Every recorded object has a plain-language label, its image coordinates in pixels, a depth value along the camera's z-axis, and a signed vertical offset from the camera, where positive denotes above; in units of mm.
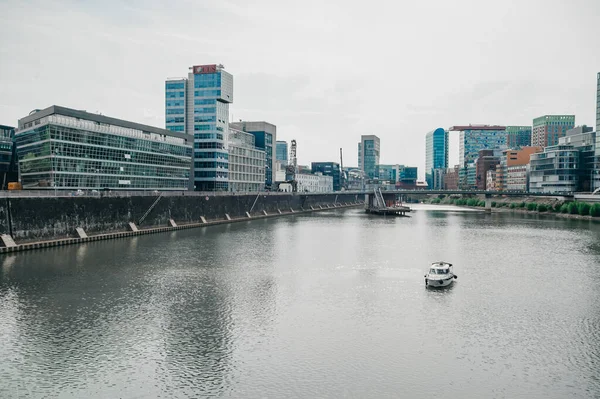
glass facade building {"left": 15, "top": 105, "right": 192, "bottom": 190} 106188 +7129
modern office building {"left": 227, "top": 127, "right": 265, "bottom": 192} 190750 +6640
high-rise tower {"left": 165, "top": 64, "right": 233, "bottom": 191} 177000 +24504
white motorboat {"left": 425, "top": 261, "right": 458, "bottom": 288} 53938 -10688
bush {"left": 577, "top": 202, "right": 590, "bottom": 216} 163000 -8302
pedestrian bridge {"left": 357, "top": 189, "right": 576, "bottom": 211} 189125 -4635
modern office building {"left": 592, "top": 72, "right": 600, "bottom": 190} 188775 +12039
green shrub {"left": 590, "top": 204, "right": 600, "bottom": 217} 157750 -8684
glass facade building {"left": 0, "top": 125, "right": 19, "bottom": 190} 138500 +7097
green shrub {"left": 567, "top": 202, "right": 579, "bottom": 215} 169500 -8419
